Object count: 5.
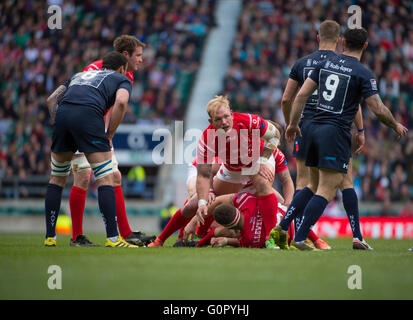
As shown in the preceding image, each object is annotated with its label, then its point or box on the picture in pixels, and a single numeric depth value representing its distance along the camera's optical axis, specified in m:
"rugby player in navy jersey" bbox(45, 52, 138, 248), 13.59
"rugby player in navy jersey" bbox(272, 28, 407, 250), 12.85
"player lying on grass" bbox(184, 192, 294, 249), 14.67
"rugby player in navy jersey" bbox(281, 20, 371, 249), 14.20
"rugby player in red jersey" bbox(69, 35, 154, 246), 14.95
